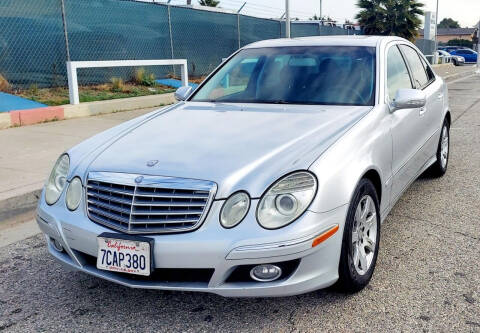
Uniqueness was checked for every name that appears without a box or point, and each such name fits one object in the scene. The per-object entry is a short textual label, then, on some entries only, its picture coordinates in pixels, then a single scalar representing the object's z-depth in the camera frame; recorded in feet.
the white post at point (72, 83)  32.45
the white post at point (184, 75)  42.70
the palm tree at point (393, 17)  115.03
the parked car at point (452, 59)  134.00
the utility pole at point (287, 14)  52.99
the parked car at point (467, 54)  161.48
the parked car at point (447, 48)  183.81
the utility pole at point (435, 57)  118.00
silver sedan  8.27
